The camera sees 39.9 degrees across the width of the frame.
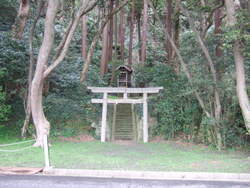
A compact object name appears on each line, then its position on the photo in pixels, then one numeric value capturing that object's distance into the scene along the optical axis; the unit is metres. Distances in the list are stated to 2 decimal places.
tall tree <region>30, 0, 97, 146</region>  12.94
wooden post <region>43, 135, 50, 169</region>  8.47
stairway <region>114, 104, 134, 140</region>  16.76
